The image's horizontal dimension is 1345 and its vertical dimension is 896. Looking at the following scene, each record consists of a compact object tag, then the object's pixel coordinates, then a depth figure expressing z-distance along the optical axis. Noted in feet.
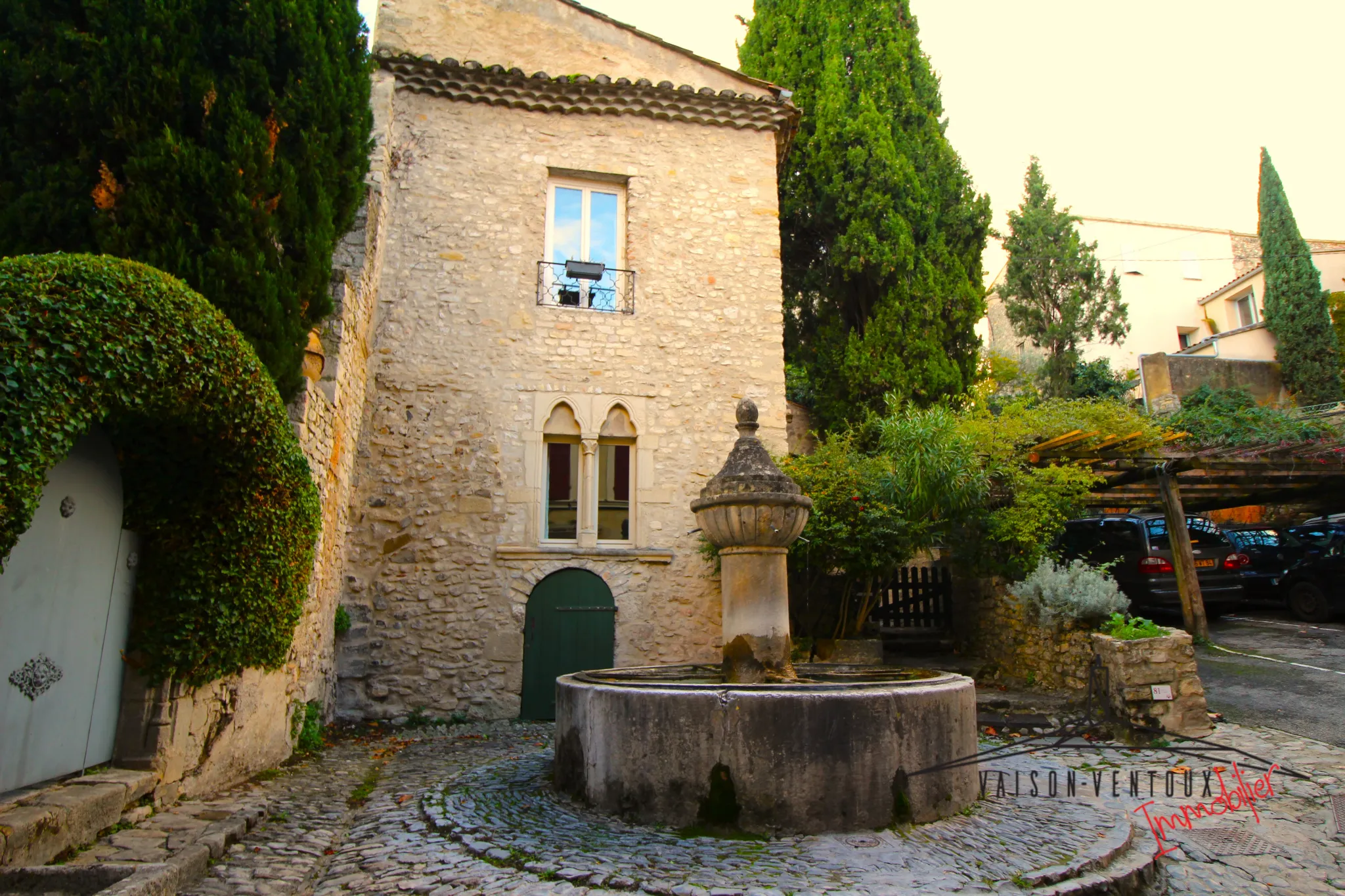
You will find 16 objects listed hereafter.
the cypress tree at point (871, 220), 38.96
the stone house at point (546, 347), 28.76
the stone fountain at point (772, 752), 13.34
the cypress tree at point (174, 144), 16.57
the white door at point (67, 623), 12.78
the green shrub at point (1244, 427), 35.76
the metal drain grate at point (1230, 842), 14.20
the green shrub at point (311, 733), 22.66
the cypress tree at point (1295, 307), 59.16
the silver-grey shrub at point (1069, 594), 25.55
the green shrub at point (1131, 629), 23.09
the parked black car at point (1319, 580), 36.47
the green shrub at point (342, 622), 27.25
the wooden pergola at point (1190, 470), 32.91
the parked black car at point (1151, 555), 36.55
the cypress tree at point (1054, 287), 59.93
